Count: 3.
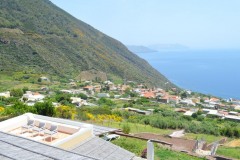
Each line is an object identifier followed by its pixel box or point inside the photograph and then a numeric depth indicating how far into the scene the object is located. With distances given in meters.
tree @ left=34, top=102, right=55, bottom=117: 16.03
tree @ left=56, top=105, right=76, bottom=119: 17.82
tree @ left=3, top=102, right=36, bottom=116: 15.19
